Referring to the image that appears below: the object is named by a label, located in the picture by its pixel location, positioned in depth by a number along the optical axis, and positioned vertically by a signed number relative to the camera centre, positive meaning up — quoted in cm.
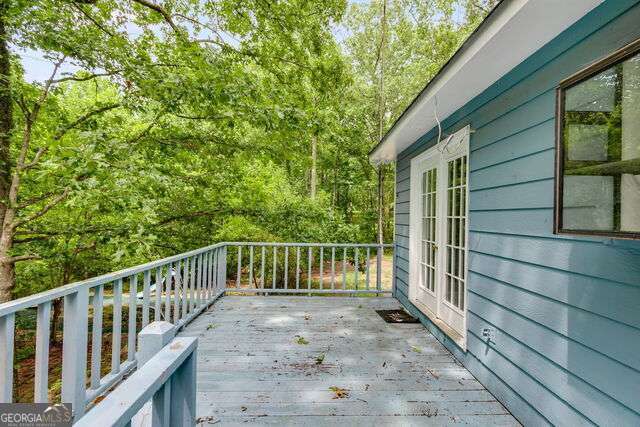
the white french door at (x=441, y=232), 309 -15
